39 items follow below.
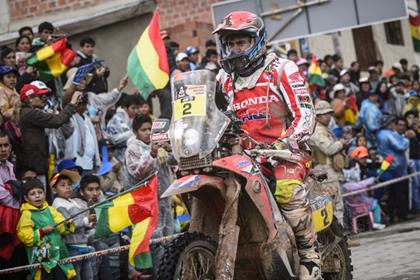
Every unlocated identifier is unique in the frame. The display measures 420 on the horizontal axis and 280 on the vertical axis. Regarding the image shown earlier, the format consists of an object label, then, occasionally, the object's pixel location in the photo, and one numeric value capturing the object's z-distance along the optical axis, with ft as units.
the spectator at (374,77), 76.02
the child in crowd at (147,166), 38.60
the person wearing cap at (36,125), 39.42
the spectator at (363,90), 71.36
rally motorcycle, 25.23
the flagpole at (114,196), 33.83
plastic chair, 57.21
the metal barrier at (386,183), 57.77
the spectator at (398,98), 74.13
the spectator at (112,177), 42.45
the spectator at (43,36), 47.65
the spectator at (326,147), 51.85
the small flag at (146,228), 35.12
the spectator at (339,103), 65.82
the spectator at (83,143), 43.16
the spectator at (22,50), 47.55
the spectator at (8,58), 45.11
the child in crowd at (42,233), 34.22
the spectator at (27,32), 49.37
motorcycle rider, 28.12
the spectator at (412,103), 73.46
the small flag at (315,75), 70.18
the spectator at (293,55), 72.06
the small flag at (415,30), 106.42
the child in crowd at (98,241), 37.93
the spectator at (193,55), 61.87
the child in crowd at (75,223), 36.14
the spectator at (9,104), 39.88
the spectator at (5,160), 36.50
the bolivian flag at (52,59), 45.09
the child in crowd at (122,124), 47.24
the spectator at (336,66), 75.87
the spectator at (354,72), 77.66
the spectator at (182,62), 58.44
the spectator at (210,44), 66.07
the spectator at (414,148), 66.09
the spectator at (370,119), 65.92
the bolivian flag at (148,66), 46.11
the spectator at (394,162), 62.95
